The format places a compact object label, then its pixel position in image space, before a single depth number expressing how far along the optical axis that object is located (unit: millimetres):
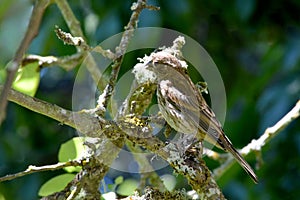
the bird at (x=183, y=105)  4367
